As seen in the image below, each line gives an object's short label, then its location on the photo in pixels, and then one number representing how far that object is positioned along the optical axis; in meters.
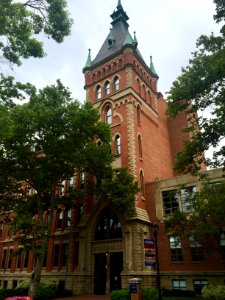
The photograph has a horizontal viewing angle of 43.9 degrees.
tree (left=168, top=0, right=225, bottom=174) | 16.20
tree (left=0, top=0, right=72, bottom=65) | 13.32
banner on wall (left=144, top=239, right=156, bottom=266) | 15.46
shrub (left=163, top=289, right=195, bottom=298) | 22.80
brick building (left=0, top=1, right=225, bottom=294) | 25.28
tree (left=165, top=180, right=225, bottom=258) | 19.45
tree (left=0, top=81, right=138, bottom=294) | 23.36
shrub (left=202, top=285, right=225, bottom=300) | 18.55
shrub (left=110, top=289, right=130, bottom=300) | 19.41
